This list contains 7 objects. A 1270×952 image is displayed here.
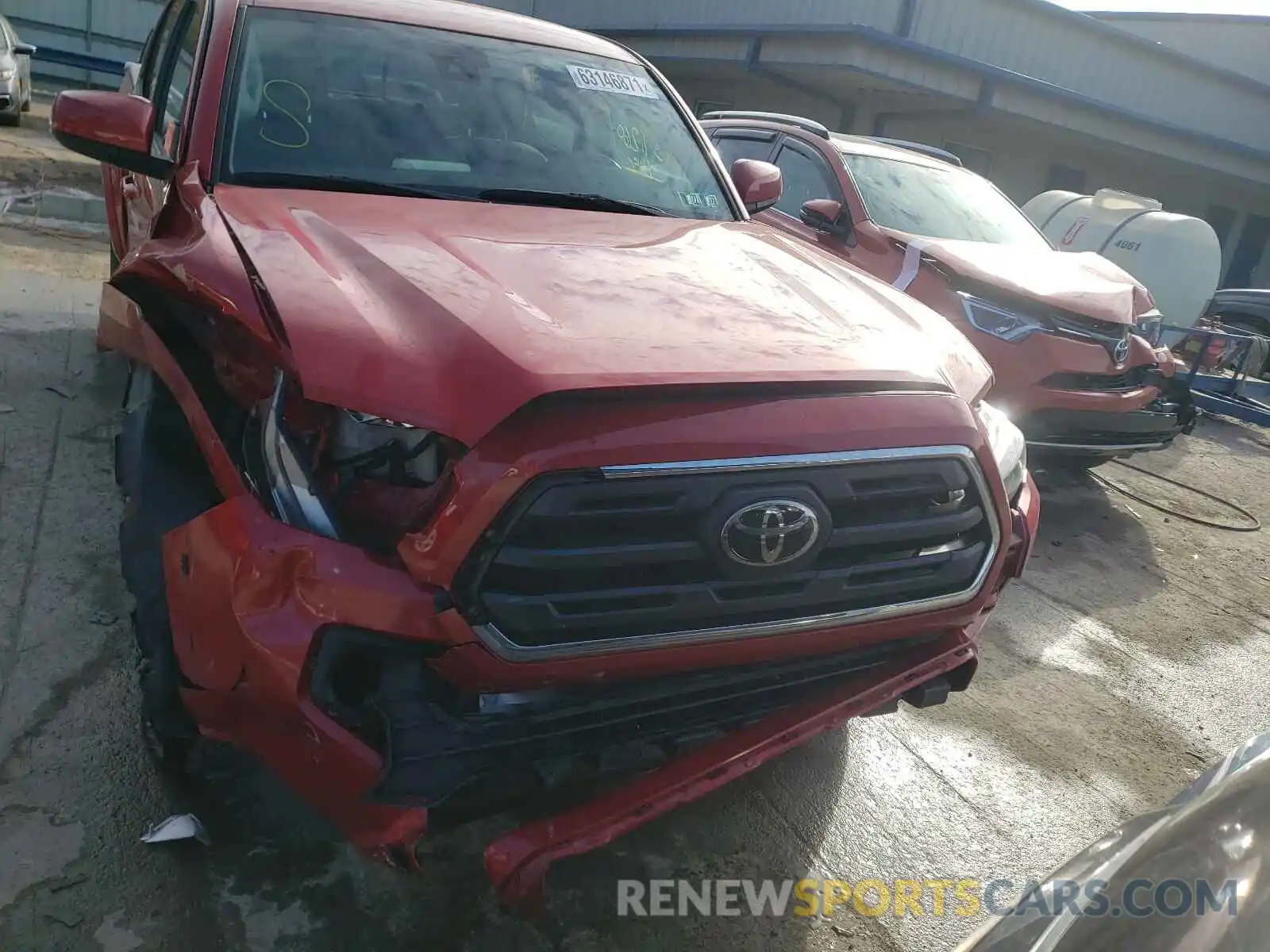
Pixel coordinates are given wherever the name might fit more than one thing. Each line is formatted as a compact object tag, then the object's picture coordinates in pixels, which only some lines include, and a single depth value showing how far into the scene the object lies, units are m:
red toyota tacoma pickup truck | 1.64
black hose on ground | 5.82
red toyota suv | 5.05
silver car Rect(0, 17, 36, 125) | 11.80
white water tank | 10.70
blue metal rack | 8.15
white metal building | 12.34
